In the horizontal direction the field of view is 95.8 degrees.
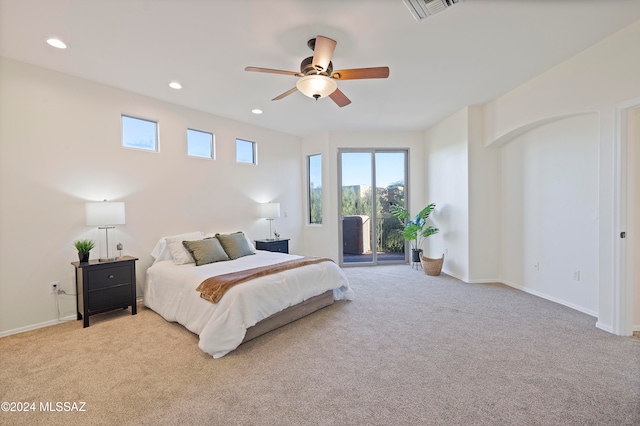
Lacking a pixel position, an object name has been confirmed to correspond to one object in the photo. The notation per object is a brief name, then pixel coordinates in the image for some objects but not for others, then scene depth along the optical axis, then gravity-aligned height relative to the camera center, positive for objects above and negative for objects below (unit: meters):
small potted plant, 3.23 -0.40
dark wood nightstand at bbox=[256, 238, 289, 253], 5.23 -0.64
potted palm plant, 5.50 -0.37
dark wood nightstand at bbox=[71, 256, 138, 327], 3.16 -0.84
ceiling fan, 2.51 +1.24
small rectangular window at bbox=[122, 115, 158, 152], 3.94 +1.11
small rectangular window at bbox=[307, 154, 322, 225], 6.35 +0.50
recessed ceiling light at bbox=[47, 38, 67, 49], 2.68 +1.61
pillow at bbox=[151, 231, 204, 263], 3.95 -0.53
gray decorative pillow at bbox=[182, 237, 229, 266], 3.73 -0.52
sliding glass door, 6.27 +0.18
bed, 2.57 -0.89
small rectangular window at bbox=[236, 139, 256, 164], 5.36 +1.13
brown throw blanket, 2.69 -0.67
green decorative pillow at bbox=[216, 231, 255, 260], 4.14 -0.51
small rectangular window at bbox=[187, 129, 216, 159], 4.65 +1.12
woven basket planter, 5.21 -1.04
